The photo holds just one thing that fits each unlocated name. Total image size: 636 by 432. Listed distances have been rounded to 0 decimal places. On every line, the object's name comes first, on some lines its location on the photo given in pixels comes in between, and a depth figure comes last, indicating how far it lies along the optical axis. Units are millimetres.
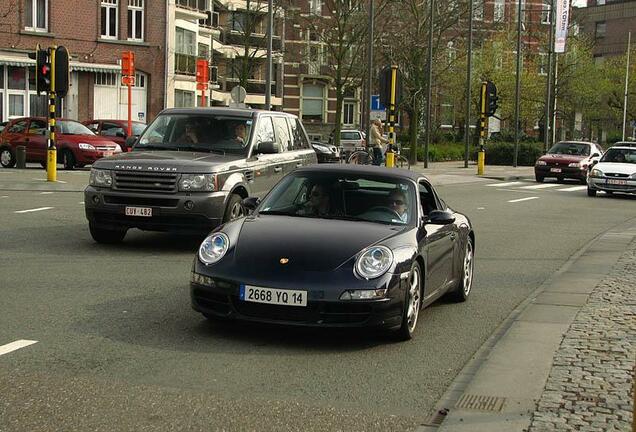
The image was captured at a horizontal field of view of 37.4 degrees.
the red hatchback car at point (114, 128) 34531
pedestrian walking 31141
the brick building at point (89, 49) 43875
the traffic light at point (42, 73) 23109
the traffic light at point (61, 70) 23047
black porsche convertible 6828
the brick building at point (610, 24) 102812
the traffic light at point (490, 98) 38375
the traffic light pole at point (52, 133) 23016
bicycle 31609
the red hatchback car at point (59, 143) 30750
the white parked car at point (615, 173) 27469
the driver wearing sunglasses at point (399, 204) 8023
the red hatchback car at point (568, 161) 34562
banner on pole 45375
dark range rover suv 11570
